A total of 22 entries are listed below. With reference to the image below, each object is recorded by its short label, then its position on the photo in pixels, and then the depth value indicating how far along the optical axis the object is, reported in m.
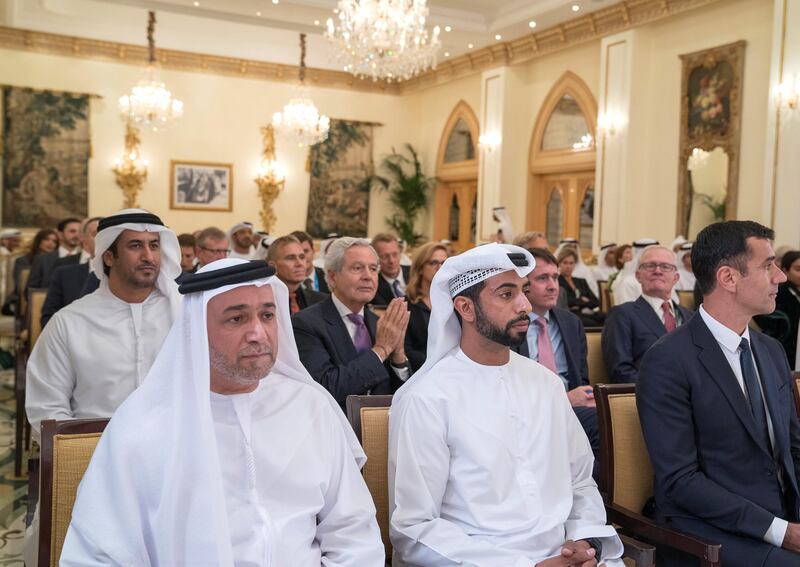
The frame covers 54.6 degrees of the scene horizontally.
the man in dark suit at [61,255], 7.61
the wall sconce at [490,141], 13.42
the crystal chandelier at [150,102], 12.26
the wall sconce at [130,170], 14.22
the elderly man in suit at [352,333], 3.50
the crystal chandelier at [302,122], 13.26
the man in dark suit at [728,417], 2.52
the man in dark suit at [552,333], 4.13
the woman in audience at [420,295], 4.32
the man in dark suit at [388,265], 6.41
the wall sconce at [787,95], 8.75
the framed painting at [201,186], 14.67
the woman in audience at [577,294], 8.01
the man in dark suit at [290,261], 5.18
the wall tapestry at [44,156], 13.52
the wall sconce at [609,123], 11.02
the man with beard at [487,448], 2.30
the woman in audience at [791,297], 5.92
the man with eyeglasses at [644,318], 4.43
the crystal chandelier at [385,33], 8.56
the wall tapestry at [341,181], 15.67
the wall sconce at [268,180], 15.21
